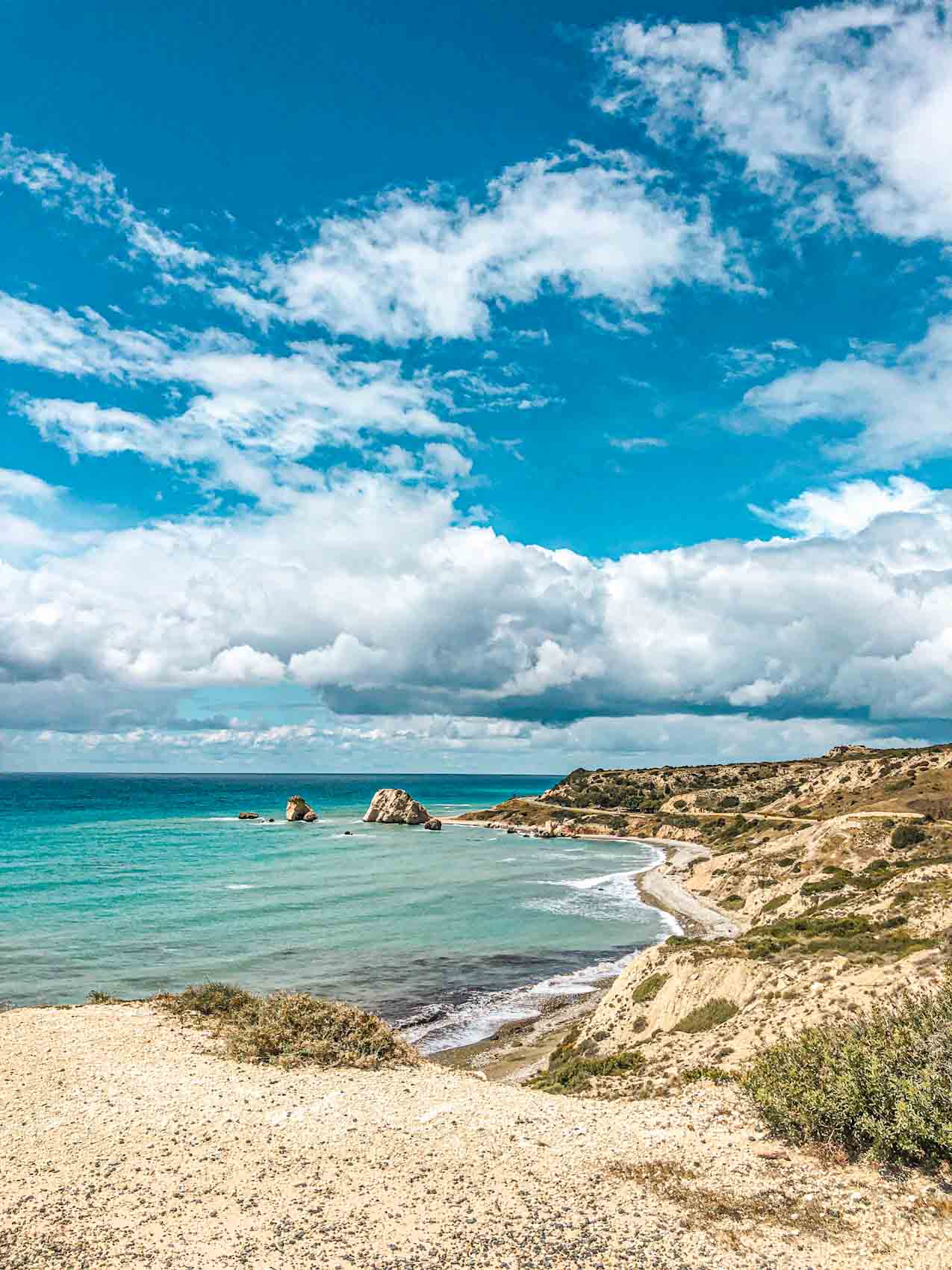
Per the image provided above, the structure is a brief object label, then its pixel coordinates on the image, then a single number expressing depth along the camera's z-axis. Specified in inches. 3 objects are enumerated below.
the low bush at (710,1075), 717.9
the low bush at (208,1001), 984.3
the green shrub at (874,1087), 475.8
